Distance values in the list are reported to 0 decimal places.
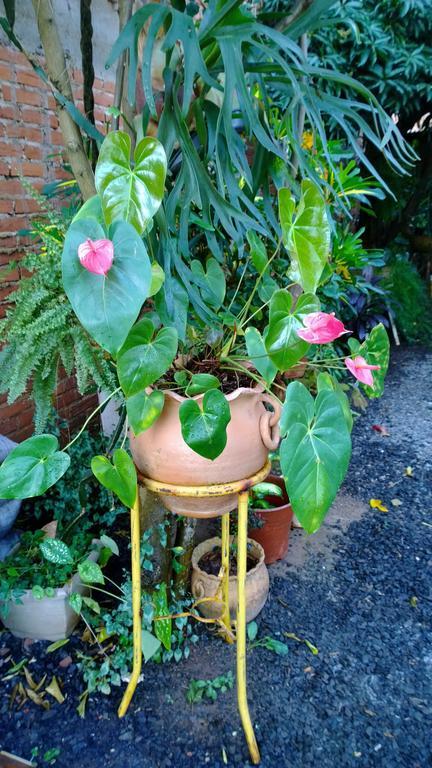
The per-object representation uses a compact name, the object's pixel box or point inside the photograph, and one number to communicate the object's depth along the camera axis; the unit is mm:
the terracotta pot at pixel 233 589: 1566
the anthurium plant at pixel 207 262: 810
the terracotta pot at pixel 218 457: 999
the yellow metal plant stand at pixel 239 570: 1018
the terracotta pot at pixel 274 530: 1838
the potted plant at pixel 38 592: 1426
